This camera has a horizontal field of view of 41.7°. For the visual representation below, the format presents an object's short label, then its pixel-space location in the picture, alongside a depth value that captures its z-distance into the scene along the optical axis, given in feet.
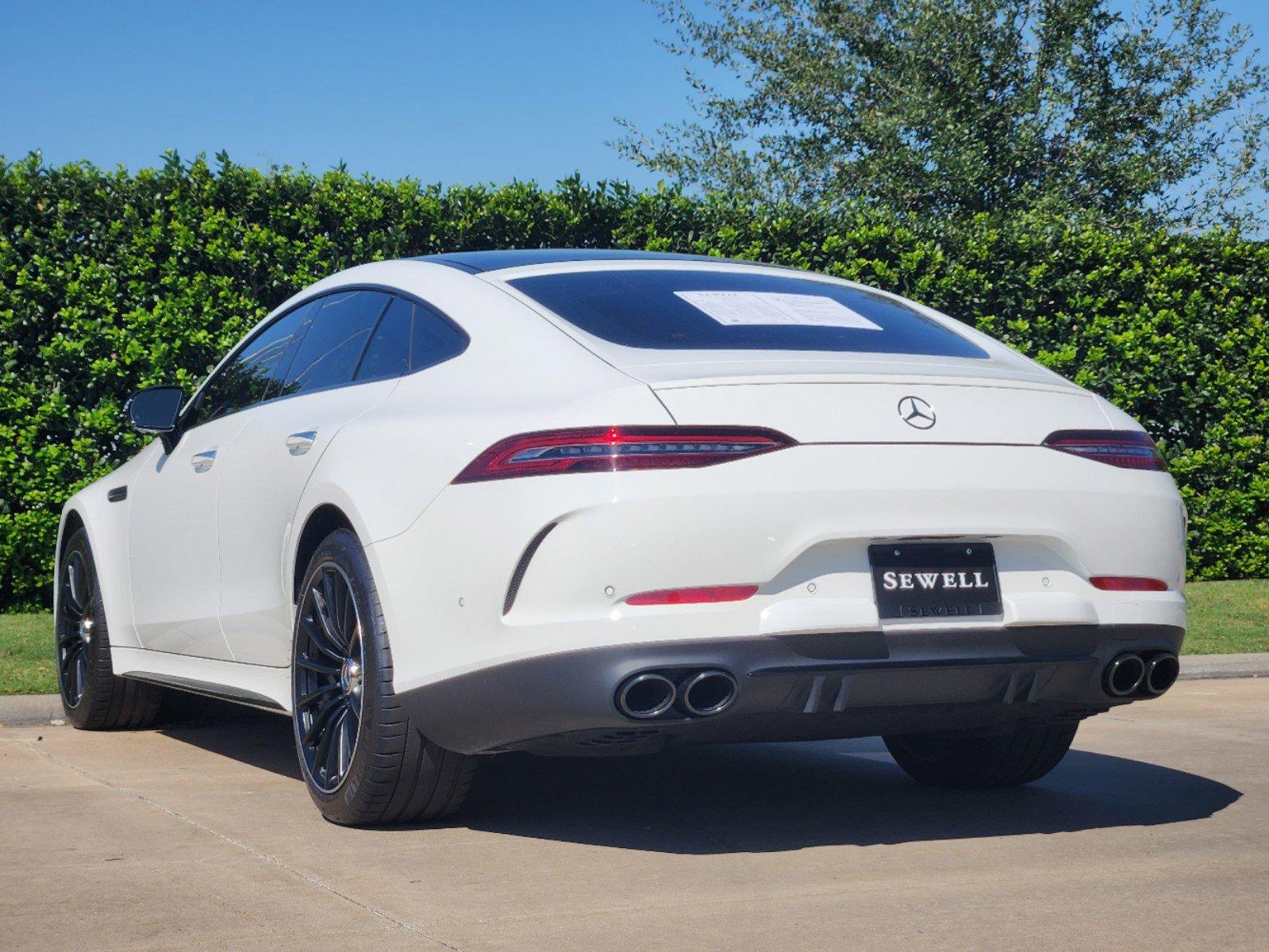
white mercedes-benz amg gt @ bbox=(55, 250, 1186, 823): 12.85
